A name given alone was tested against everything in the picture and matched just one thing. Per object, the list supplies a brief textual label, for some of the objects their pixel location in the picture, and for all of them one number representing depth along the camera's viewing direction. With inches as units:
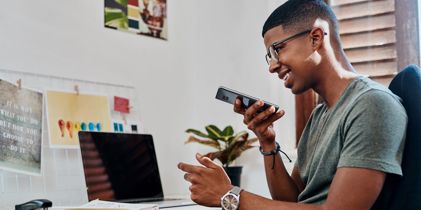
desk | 64.5
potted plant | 83.2
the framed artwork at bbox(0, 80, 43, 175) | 64.5
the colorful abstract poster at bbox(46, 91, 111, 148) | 70.5
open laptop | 67.1
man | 40.5
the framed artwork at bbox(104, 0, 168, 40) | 80.7
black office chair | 41.4
